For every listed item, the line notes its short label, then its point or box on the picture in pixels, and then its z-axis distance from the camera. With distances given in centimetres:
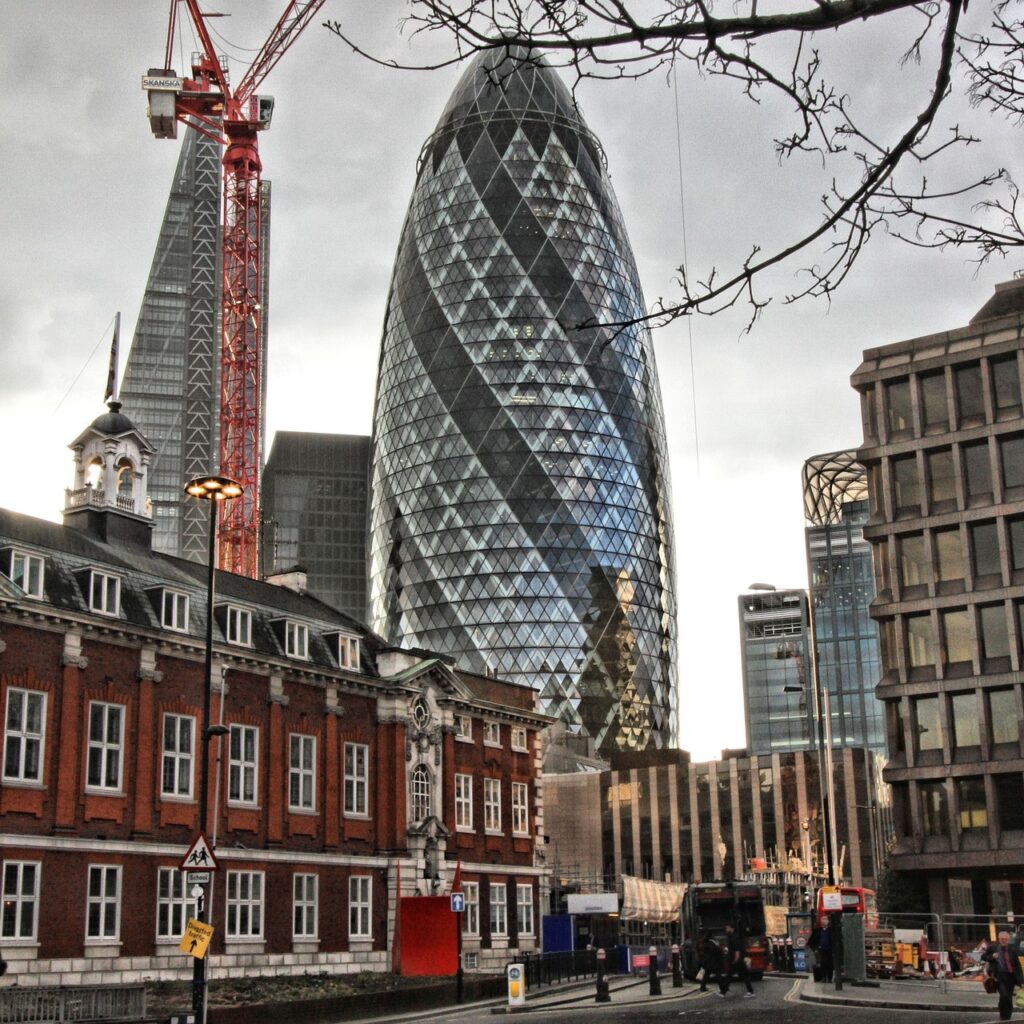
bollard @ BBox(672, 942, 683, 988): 4581
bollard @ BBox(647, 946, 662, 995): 4050
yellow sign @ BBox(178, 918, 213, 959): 2333
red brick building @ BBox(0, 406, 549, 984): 3938
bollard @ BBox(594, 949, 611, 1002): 3731
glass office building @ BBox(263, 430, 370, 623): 19275
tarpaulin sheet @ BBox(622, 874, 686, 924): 6588
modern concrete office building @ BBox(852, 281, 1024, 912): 5806
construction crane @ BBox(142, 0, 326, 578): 11612
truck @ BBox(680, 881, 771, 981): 4919
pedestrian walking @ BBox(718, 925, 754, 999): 3831
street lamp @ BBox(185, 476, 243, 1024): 2599
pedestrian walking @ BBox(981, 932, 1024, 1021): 2627
